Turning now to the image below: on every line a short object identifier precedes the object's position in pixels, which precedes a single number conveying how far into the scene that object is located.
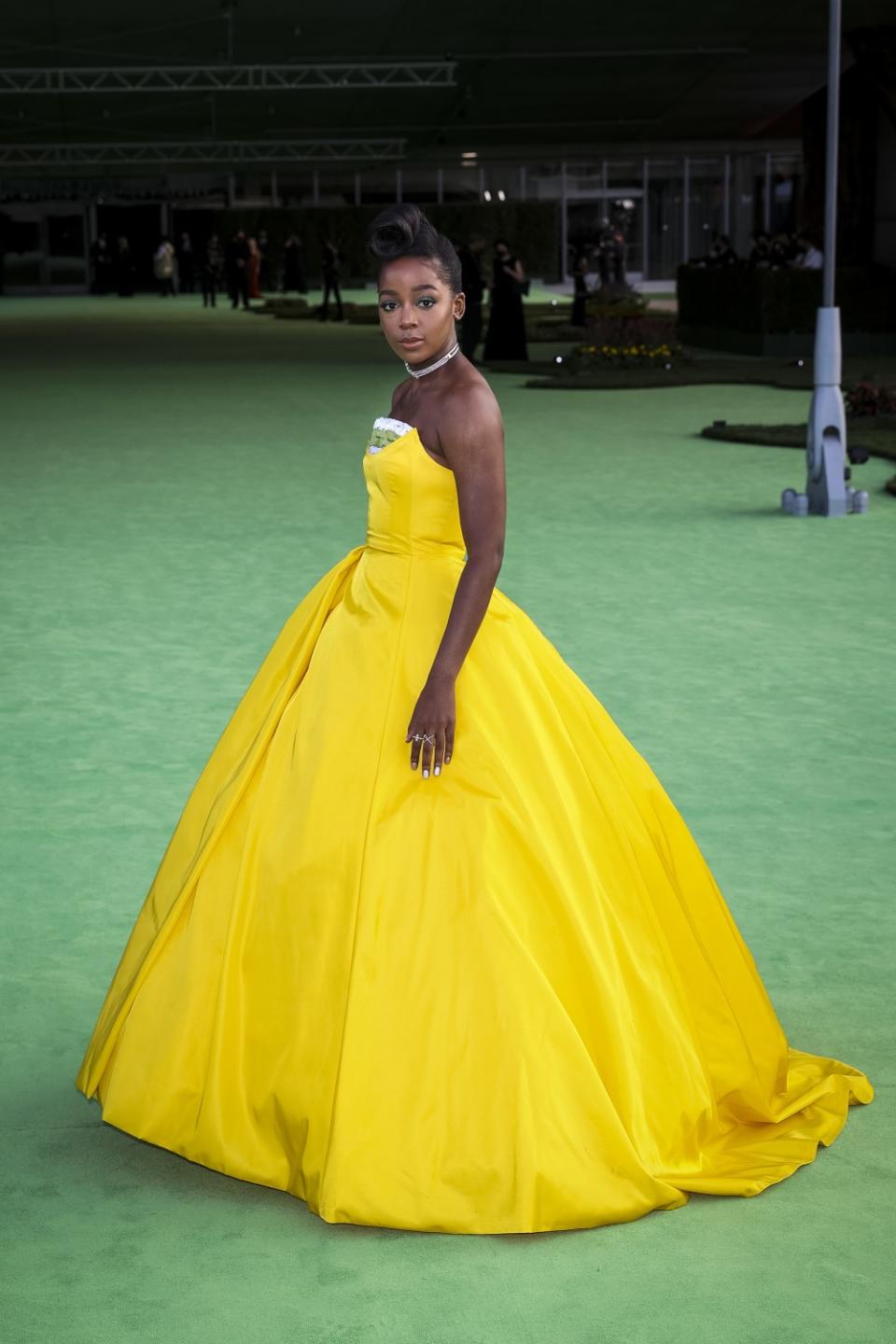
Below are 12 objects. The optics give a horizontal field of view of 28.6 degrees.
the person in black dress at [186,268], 50.69
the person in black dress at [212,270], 42.59
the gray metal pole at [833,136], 9.45
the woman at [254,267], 41.31
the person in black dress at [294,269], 44.97
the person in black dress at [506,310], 21.98
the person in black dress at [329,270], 34.81
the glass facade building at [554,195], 47.34
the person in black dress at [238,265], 41.06
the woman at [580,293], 29.80
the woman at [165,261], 48.22
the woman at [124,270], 49.17
